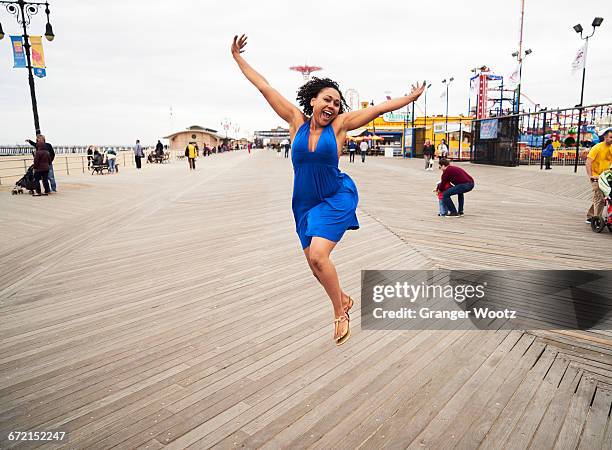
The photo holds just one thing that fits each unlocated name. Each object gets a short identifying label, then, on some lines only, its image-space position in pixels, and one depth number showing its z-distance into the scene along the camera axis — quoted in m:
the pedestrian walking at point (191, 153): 24.94
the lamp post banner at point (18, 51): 14.57
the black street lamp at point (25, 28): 14.22
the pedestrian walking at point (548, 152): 20.97
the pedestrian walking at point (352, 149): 31.97
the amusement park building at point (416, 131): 36.09
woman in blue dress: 2.93
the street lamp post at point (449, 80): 44.35
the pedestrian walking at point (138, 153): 26.44
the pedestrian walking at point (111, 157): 23.44
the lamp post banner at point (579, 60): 19.64
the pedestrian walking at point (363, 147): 31.69
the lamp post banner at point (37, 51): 14.73
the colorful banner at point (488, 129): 24.86
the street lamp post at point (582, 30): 18.27
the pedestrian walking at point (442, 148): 22.13
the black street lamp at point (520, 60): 30.47
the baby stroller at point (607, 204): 6.83
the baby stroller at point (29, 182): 12.93
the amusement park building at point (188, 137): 88.25
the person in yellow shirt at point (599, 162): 7.13
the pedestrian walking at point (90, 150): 26.67
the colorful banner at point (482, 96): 45.11
